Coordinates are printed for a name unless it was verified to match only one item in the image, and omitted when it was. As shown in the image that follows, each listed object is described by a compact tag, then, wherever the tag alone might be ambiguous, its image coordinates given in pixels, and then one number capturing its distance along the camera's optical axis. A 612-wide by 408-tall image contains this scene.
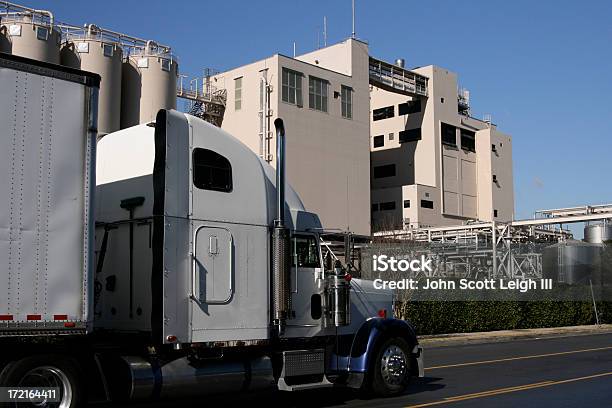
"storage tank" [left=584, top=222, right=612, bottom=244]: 51.67
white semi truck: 7.79
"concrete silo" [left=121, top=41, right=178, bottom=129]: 45.12
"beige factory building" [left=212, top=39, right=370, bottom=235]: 51.97
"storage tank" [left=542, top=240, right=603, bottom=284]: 38.59
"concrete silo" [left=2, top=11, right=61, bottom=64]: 39.72
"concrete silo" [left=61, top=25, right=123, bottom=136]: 42.06
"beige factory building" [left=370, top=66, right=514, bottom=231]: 67.56
